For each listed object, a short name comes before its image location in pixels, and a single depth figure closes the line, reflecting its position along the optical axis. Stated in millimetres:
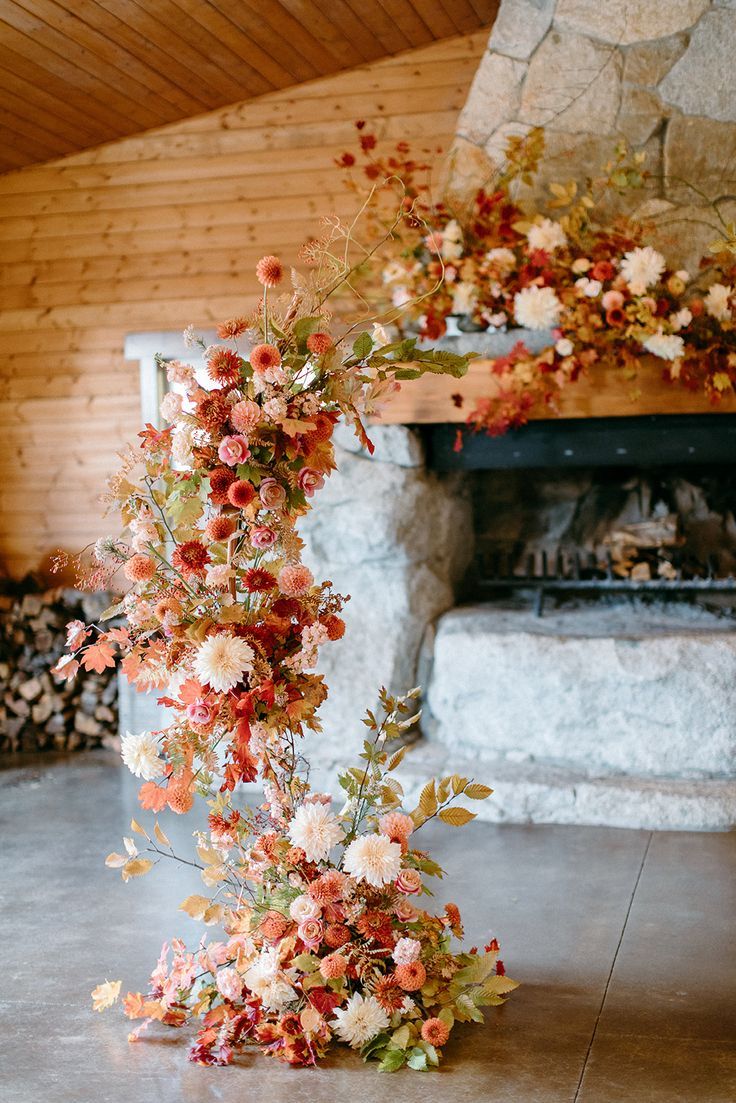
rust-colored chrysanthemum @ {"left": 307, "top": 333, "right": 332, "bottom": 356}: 2330
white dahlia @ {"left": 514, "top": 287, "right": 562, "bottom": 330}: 4066
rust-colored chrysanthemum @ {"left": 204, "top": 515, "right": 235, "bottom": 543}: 2287
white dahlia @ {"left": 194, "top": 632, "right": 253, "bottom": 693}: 2221
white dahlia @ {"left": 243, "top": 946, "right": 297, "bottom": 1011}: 2369
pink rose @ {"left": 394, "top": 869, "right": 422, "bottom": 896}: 2363
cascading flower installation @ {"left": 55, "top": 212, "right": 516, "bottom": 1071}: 2307
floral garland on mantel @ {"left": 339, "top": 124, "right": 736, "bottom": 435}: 4027
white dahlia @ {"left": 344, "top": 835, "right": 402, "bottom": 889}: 2330
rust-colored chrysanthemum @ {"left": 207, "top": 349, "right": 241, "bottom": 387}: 2316
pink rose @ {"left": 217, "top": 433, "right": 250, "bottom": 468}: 2252
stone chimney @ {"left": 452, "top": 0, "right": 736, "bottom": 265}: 4211
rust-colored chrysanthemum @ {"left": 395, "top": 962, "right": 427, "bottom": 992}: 2348
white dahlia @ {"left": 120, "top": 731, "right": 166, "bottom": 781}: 2342
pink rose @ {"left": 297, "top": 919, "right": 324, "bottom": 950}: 2334
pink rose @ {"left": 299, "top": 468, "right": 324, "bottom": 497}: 2359
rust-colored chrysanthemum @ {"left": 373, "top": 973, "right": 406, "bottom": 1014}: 2342
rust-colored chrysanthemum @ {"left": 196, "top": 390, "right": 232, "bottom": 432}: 2312
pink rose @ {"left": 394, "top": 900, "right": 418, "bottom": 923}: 2439
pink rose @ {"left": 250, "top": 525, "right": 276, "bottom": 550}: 2307
